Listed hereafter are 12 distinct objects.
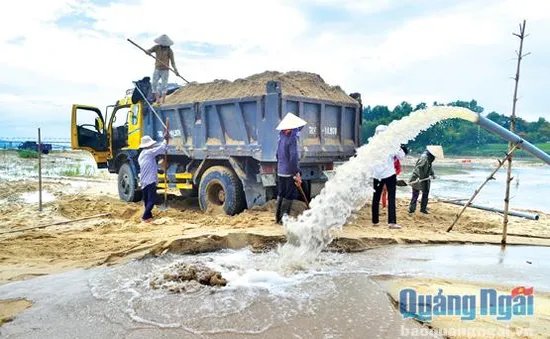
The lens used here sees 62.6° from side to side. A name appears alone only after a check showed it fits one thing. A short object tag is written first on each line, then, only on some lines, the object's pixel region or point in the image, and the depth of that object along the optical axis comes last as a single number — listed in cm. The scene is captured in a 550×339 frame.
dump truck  794
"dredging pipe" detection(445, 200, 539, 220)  803
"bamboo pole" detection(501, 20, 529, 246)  613
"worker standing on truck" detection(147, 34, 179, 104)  1058
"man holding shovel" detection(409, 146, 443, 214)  902
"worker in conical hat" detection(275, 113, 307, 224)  698
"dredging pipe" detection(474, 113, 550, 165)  618
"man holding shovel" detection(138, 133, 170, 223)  844
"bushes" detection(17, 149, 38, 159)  3366
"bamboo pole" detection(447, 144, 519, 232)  610
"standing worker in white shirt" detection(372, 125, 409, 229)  737
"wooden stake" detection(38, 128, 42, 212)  937
